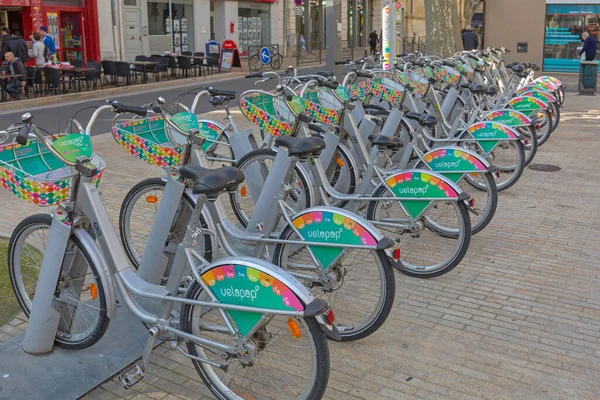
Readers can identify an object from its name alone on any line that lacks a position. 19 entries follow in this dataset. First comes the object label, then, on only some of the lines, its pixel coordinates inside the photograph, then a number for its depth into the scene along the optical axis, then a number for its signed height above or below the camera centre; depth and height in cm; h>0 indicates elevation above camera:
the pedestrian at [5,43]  1636 +41
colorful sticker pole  1253 +46
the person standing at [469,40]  1917 +40
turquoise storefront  2089 +69
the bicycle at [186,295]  291 -111
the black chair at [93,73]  1686 -35
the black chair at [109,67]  1784 -22
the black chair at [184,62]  2025 -13
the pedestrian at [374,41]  3378 +71
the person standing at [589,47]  1773 +14
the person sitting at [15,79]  1496 -40
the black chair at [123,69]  1778 -27
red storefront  2080 +121
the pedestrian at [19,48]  1617 +28
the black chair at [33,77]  1565 -39
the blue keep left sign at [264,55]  2370 +6
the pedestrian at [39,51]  1694 +22
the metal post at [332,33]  1137 +39
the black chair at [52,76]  1554 -38
